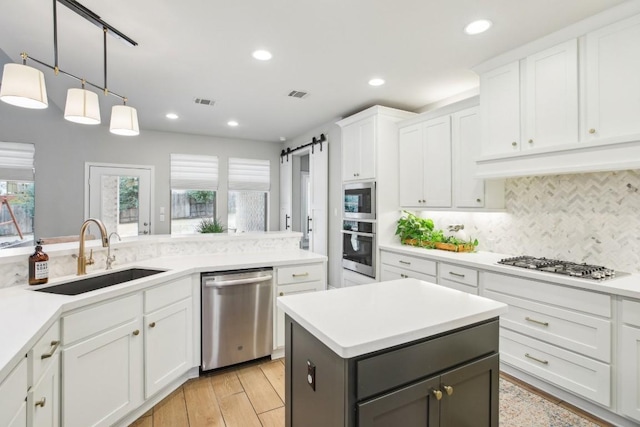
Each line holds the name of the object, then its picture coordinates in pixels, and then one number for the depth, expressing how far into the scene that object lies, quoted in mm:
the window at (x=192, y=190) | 5754
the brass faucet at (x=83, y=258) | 2087
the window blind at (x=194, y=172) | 5715
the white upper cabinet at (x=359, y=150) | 3832
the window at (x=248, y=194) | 6227
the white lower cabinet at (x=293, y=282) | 2844
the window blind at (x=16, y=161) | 4219
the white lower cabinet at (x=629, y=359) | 1855
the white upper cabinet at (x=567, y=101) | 1997
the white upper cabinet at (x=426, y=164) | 3357
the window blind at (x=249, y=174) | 6195
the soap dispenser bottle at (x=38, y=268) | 1868
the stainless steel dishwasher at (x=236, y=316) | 2566
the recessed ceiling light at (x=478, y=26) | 2197
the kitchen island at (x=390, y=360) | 1062
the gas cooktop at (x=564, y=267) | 2131
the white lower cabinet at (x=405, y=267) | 3164
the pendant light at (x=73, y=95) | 1563
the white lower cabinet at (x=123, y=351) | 1647
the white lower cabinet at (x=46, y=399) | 1272
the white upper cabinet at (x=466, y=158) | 3053
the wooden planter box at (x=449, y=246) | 3255
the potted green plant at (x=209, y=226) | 4785
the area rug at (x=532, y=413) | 2027
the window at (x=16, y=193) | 4199
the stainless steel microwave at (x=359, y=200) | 3822
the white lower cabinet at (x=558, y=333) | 1998
